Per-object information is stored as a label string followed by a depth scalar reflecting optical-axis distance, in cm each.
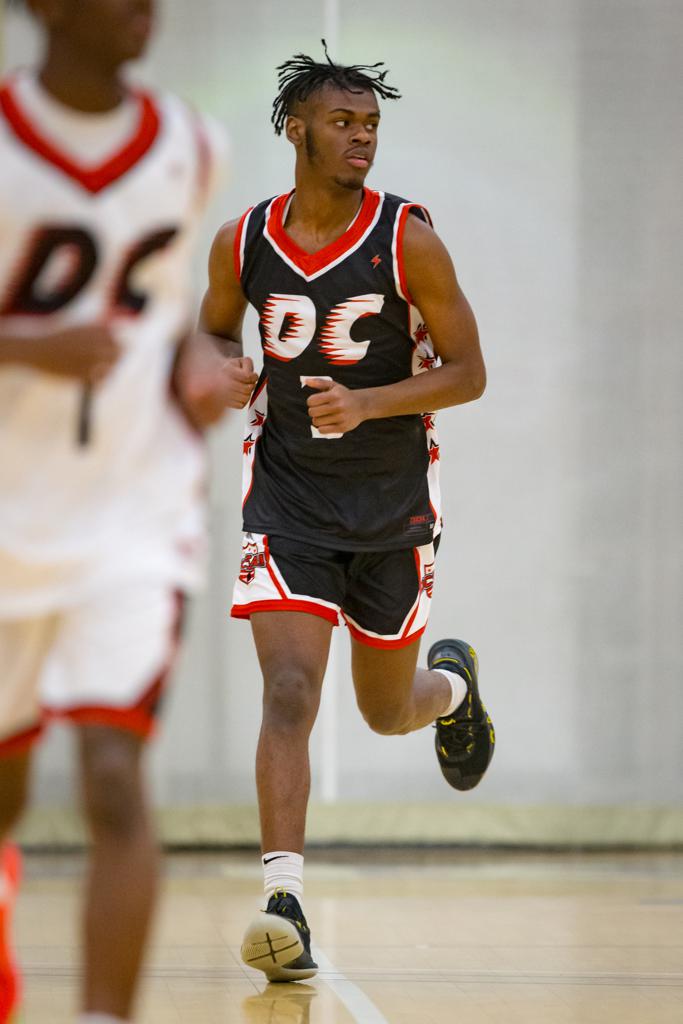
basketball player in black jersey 1481
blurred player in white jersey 1339
